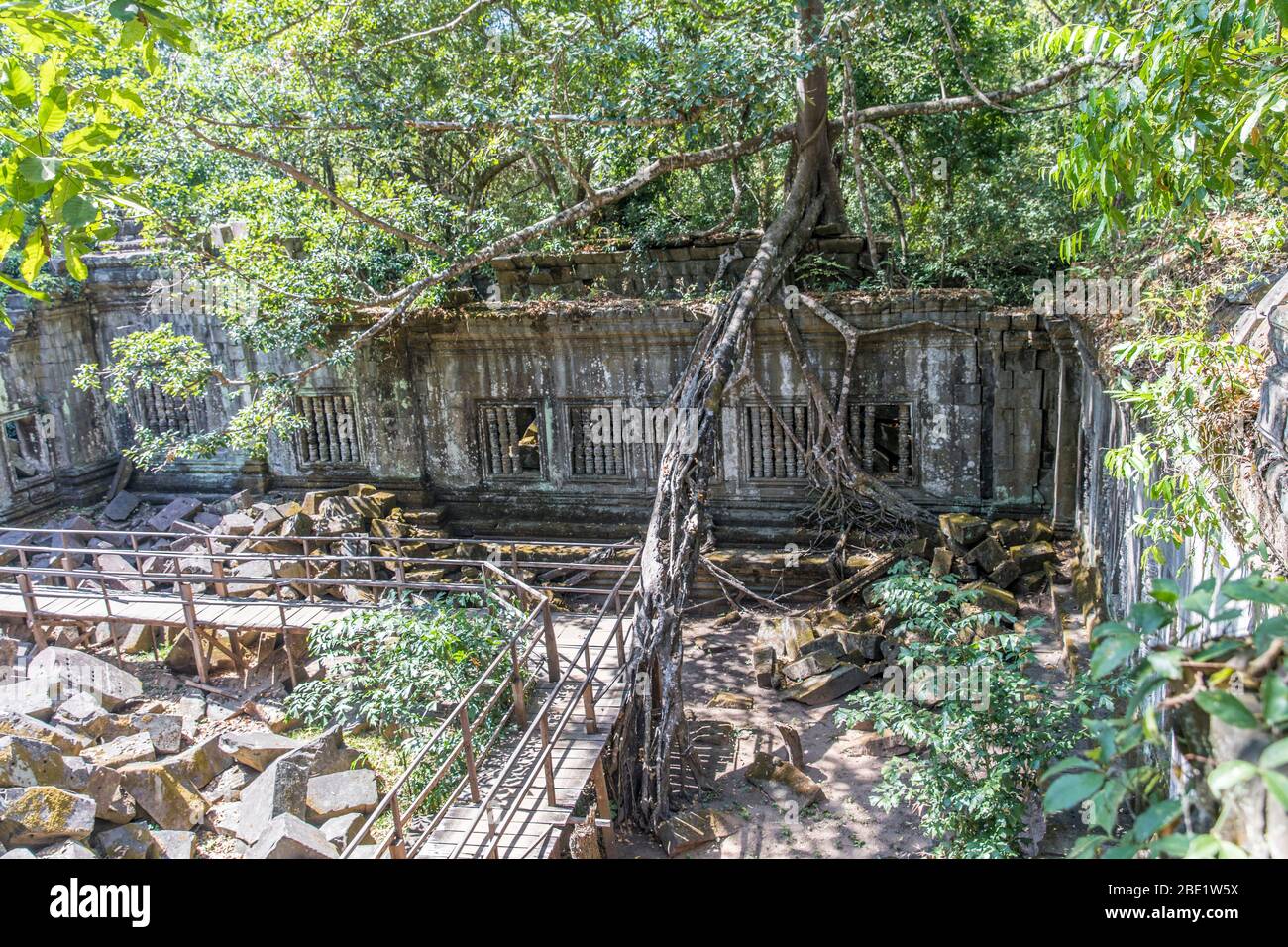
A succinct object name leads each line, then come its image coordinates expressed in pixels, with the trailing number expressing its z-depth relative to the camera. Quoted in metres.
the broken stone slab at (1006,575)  8.81
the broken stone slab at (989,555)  8.93
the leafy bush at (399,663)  6.78
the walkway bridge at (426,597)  5.48
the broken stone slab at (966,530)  9.19
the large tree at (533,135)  8.73
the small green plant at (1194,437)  3.61
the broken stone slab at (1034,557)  8.92
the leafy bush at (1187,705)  1.67
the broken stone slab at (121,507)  12.87
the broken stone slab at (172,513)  12.24
